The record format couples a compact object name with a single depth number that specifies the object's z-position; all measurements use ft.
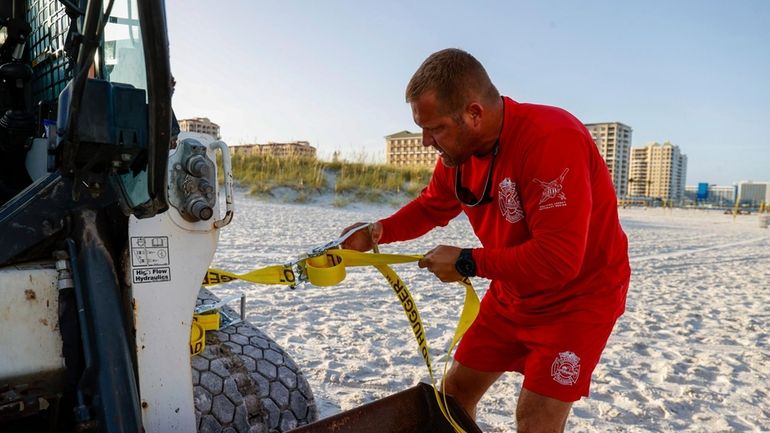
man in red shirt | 7.11
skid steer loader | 4.12
